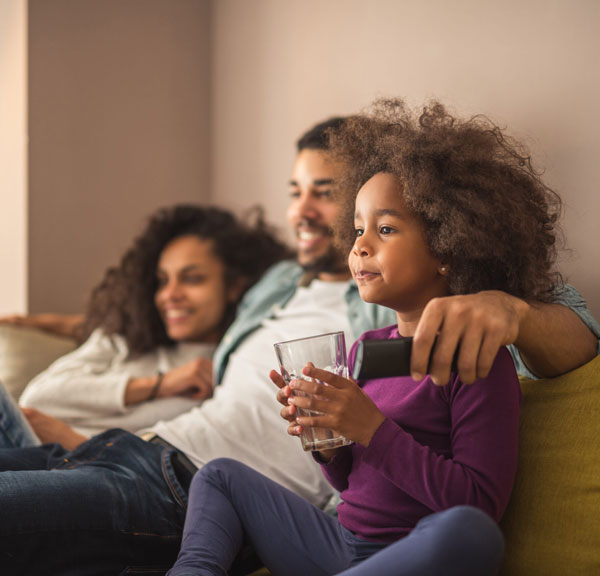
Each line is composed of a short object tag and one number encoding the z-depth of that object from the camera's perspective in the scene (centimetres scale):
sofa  100
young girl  96
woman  192
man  101
